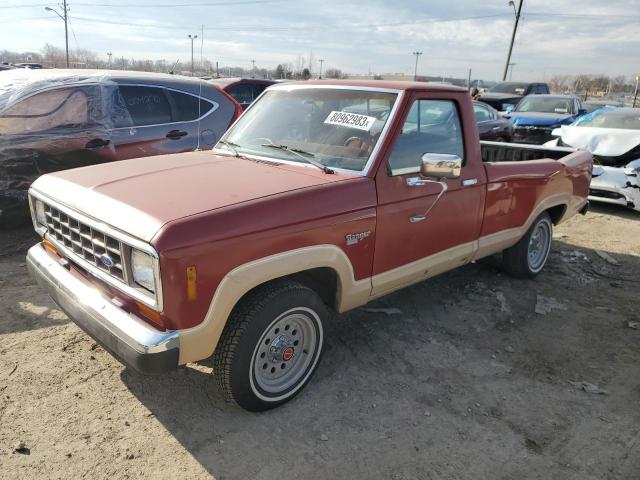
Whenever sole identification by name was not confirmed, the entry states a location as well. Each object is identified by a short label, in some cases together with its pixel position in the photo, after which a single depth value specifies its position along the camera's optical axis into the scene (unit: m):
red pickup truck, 2.51
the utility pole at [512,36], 30.97
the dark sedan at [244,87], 10.75
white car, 7.80
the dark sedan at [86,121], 5.47
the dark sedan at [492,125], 11.37
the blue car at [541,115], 12.98
